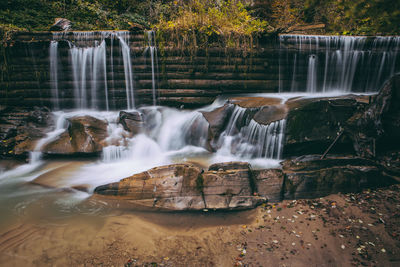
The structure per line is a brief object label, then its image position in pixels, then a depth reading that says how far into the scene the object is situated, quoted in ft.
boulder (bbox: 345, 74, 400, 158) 19.33
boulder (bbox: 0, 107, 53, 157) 23.79
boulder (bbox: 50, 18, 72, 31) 30.81
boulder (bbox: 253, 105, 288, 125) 22.71
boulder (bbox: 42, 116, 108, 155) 23.48
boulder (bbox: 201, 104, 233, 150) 25.05
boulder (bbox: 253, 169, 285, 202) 16.07
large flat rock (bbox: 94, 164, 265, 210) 15.37
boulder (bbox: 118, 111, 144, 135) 27.14
